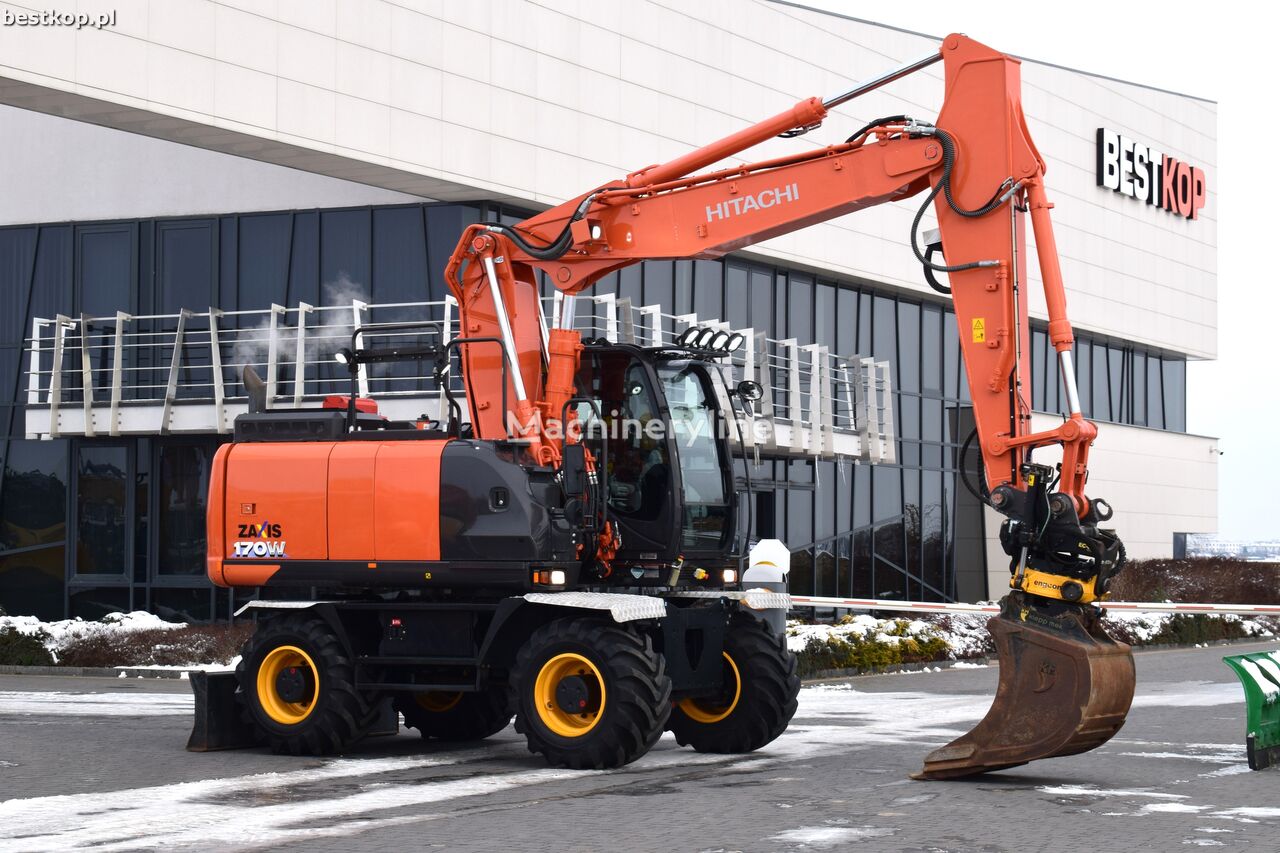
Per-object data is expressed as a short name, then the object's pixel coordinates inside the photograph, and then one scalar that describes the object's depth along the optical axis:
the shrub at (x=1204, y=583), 35.06
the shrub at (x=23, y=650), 23.61
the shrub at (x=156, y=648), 22.83
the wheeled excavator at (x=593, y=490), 11.98
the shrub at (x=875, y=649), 22.36
